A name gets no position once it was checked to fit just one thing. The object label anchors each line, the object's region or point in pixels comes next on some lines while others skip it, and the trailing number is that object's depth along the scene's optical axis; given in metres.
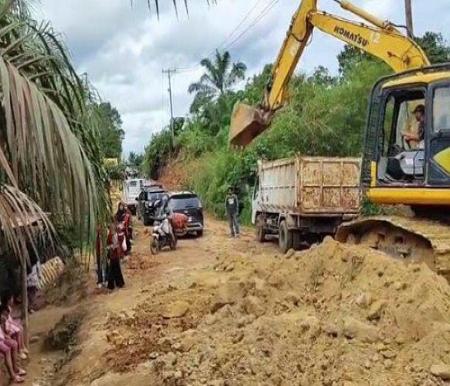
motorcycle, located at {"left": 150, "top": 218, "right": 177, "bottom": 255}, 21.77
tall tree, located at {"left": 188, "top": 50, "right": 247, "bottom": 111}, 58.50
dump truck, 18.48
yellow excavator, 8.48
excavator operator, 8.86
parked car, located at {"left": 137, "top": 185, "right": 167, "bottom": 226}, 32.88
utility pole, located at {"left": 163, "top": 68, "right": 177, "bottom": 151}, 61.28
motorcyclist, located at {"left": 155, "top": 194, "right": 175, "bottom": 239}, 22.14
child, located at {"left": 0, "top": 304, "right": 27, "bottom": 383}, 10.06
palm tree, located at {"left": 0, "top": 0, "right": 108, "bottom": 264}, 4.39
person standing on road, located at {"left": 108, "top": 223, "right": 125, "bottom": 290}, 15.43
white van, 41.82
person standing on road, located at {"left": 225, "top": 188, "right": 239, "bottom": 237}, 25.23
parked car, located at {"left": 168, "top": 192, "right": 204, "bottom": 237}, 25.80
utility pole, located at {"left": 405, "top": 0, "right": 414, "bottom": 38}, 22.17
